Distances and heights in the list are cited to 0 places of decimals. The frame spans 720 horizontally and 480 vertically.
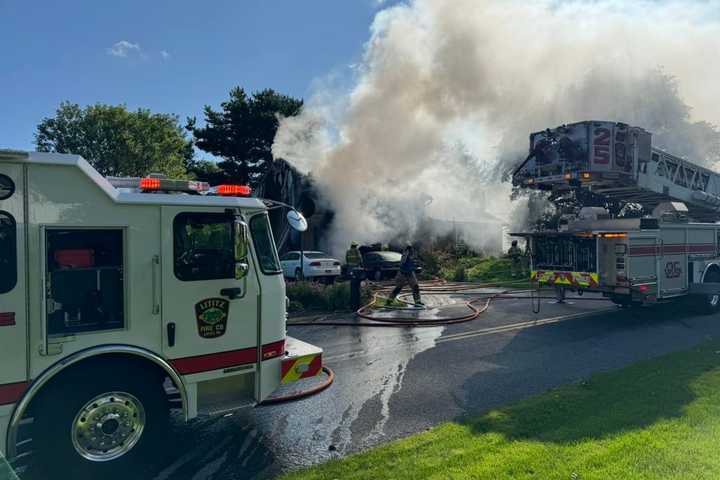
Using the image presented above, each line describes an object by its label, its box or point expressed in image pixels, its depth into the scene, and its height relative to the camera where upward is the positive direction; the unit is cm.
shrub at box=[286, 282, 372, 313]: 1227 -140
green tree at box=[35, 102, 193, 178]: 3139 +686
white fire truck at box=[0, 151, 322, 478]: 356 -53
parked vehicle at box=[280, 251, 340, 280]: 1877 -95
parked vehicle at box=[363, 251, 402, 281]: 2000 -98
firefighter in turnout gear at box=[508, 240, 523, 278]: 2112 -103
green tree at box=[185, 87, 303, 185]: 2977 +673
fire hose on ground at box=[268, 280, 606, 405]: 603 -173
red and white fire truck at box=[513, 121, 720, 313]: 1027 +14
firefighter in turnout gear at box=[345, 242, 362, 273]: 1573 -57
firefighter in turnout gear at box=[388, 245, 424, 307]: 1227 -90
